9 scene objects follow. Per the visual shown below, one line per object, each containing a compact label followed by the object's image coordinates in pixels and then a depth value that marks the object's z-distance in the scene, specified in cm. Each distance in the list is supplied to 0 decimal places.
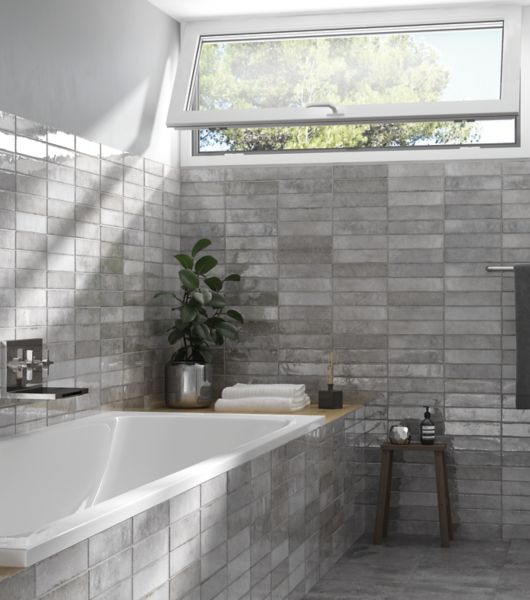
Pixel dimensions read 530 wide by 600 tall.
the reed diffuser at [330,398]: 459
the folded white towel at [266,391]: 456
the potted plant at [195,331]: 465
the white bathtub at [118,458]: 269
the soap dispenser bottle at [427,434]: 461
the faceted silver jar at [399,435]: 460
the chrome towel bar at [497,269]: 460
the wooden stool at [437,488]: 454
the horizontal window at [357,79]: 467
